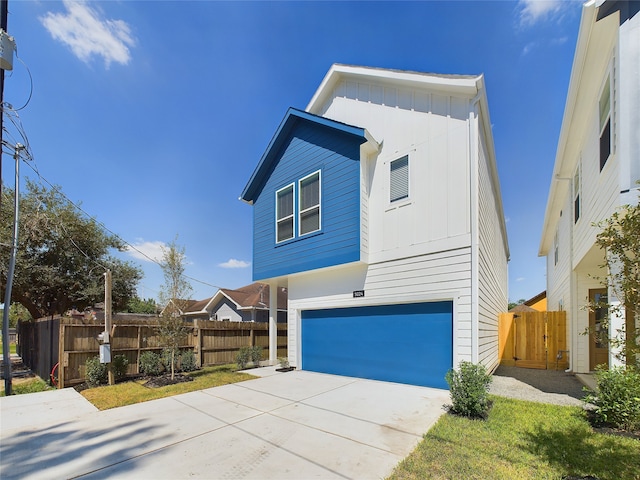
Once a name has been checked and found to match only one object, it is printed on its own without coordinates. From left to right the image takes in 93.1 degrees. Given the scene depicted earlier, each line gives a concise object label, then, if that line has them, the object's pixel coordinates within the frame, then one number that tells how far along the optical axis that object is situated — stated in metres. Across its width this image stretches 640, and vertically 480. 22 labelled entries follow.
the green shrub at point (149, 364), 9.31
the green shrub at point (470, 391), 5.10
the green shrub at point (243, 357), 10.52
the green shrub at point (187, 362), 10.09
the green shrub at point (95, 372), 8.13
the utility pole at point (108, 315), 8.02
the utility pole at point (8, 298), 8.00
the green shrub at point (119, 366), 8.66
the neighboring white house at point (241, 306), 22.02
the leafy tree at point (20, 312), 21.54
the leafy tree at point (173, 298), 8.95
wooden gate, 10.69
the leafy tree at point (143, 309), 36.44
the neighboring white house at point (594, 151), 4.67
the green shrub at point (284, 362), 10.33
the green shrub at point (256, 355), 11.14
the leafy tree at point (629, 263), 2.78
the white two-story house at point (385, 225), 7.02
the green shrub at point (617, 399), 4.39
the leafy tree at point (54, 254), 12.90
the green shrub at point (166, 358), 9.55
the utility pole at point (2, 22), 4.98
